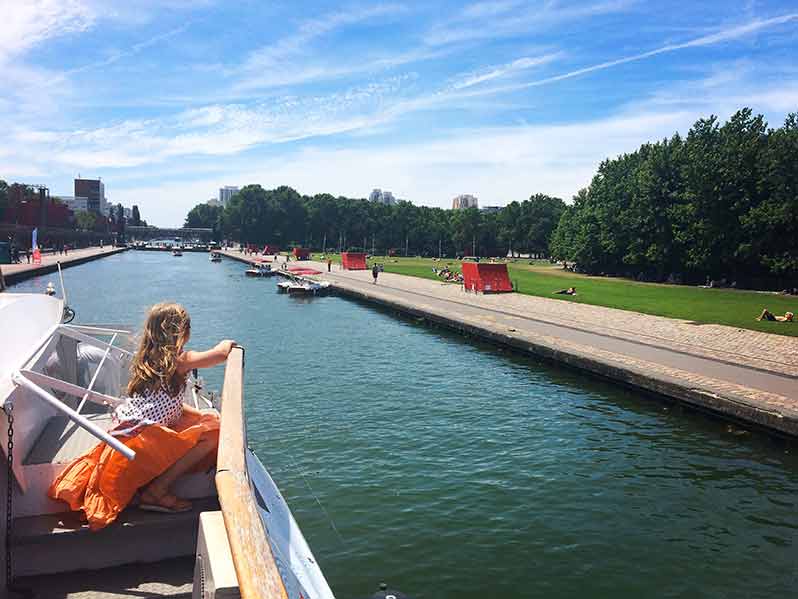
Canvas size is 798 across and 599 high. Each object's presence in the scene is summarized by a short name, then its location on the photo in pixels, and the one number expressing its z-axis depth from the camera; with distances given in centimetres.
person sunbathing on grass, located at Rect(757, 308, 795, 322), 2889
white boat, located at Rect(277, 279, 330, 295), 4903
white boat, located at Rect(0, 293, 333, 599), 304
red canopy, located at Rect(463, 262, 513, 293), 4466
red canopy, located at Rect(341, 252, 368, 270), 7731
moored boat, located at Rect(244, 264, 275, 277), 7094
